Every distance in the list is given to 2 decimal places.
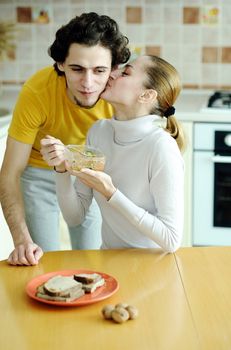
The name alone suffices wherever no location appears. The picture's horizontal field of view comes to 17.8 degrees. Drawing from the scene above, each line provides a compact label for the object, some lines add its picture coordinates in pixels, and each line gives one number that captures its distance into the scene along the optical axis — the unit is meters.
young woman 2.18
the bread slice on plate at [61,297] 1.76
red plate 1.75
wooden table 1.59
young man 2.36
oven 3.77
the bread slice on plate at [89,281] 1.82
